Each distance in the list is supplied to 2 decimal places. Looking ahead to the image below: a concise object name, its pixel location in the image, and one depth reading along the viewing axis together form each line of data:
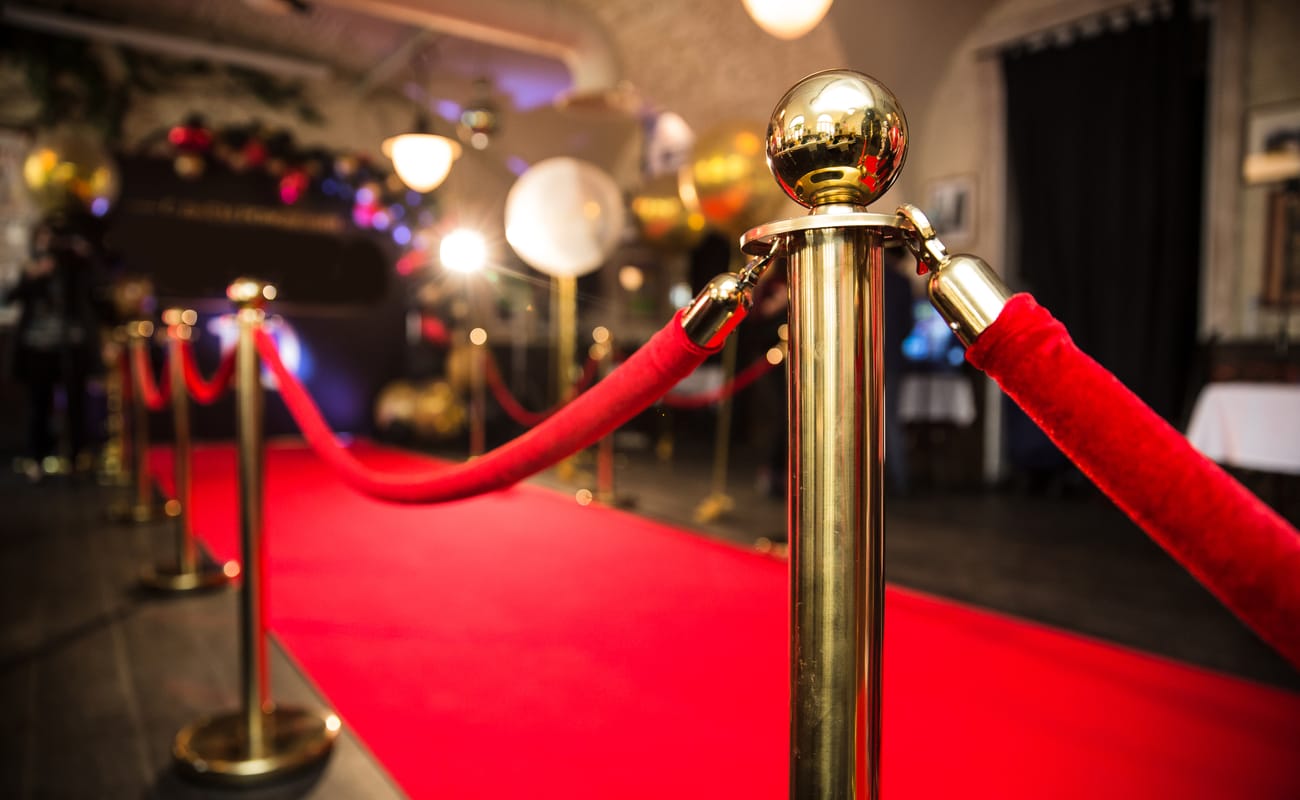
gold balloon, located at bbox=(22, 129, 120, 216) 5.40
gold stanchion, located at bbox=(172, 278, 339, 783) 1.63
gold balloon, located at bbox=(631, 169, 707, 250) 5.23
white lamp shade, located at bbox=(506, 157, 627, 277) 4.71
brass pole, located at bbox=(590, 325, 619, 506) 4.70
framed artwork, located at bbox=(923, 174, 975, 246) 6.48
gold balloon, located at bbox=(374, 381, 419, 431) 7.86
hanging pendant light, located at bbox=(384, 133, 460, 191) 4.93
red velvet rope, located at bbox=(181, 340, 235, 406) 2.22
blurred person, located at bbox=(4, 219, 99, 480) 5.80
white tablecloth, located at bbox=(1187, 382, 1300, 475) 2.96
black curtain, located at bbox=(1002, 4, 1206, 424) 5.46
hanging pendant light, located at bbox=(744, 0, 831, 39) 3.56
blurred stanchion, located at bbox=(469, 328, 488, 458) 5.47
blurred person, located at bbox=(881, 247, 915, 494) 4.93
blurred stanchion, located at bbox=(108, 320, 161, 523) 3.97
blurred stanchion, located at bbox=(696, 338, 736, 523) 4.28
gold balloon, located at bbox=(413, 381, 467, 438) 7.69
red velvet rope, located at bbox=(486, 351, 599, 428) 5.50
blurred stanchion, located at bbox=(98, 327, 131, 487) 5.67
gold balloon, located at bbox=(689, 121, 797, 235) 3.92
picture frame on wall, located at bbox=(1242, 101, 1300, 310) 5.02
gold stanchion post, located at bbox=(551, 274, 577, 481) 5.30
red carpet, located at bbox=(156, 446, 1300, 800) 1.50
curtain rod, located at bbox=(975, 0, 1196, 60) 5.44
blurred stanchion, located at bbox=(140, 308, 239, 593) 2.80
